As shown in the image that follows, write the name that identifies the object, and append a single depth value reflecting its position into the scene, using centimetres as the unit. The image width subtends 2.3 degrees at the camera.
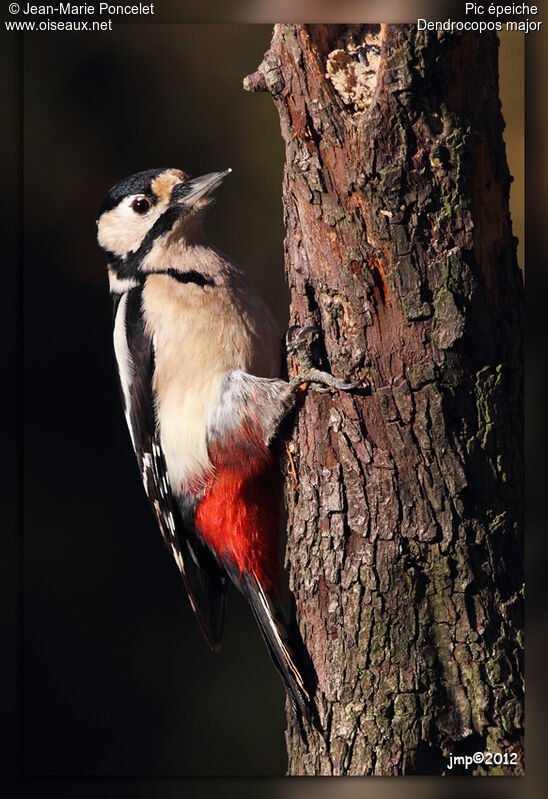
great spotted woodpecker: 515
